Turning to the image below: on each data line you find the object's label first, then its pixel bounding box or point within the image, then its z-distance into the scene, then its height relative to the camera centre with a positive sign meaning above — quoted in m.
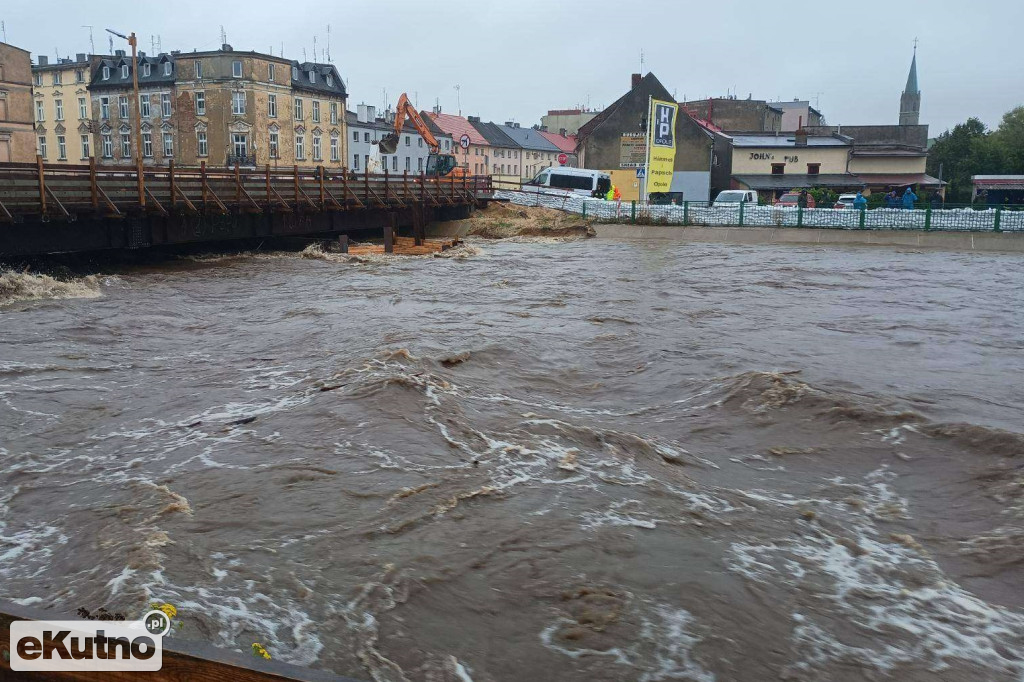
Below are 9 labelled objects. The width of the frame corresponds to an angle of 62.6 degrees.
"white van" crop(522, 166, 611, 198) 41.00 +0.95
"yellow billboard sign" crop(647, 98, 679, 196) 31.69 +2.16
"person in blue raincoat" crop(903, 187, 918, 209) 33.75 +0.33
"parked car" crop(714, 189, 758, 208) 39.72 +0.34
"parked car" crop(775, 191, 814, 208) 45.01 +0.34
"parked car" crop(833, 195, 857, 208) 37.84 +0.25
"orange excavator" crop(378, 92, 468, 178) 42.31 +2.23
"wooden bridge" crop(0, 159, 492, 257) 18.78 -0.30
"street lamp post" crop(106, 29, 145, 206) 21.41 +2.21
